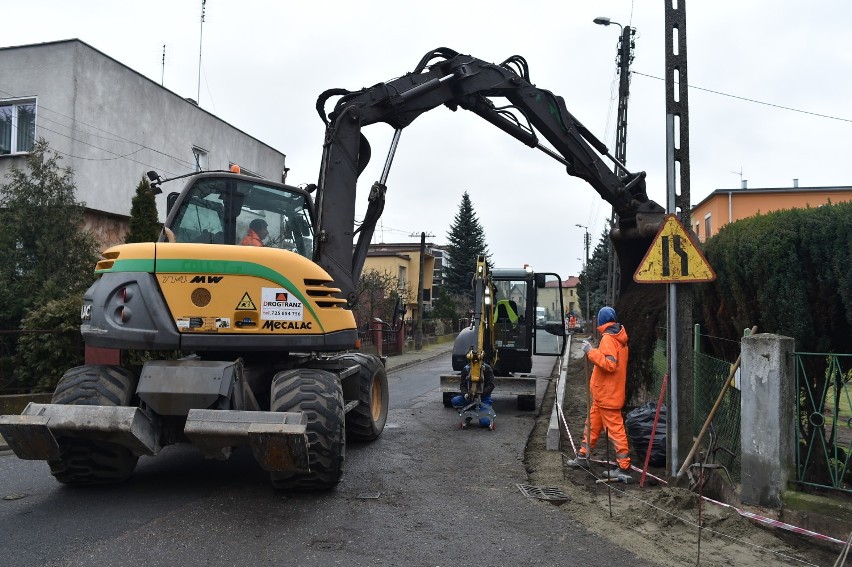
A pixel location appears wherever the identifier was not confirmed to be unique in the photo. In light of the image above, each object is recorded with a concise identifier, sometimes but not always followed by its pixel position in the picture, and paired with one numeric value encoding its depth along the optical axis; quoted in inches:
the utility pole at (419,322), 1331.7
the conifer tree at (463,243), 2316.7
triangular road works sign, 267.7
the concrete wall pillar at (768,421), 222.7
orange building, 1411.2
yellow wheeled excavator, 226.5
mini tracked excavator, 448.5
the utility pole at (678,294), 278.5
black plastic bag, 312.5
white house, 639.8
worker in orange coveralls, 302.5
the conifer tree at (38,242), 462.3
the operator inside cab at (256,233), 281.6
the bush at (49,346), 426.9
